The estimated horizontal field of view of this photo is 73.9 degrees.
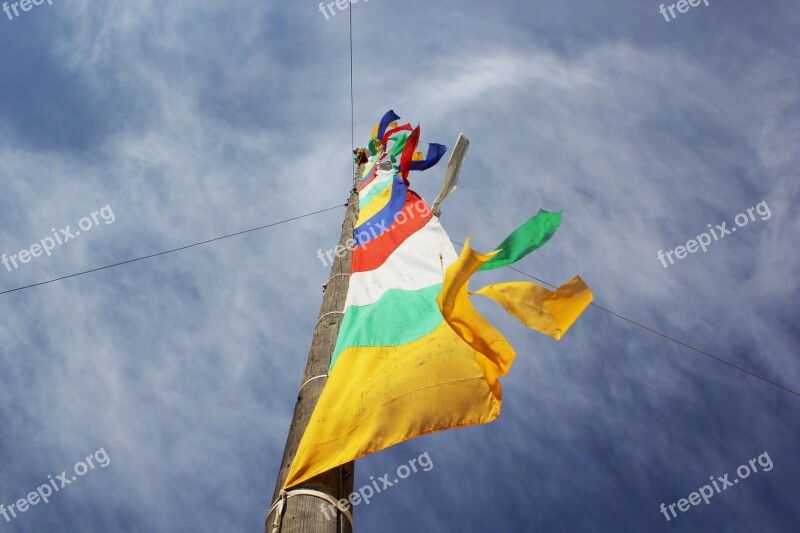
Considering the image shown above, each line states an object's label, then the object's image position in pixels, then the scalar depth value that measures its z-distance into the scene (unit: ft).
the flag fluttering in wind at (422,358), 9.43
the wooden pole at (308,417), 8.06
